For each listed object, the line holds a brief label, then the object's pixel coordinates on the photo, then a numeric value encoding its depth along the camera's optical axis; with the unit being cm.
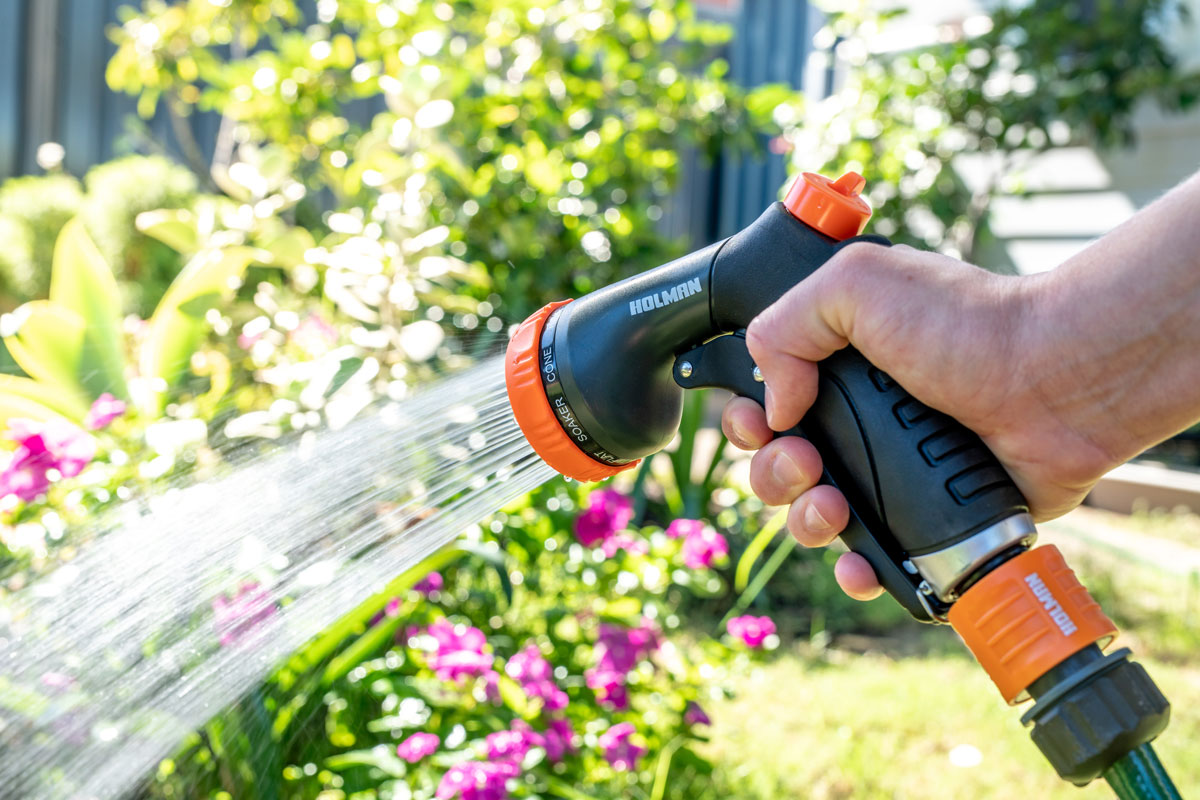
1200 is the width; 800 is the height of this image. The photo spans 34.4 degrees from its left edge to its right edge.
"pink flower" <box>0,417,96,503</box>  81
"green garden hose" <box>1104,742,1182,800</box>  51
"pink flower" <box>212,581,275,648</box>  74
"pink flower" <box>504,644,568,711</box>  80
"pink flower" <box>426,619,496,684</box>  79
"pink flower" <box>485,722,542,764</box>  74
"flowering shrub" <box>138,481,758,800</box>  77
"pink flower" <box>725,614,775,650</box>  92
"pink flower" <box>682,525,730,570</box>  95
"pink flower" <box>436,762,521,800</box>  72
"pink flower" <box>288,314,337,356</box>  106
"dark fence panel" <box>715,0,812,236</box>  398
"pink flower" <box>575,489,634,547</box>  95
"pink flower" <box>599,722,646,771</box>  80
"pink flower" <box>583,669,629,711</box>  82
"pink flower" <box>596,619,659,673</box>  83
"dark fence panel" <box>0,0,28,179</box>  274
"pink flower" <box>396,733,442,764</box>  76
